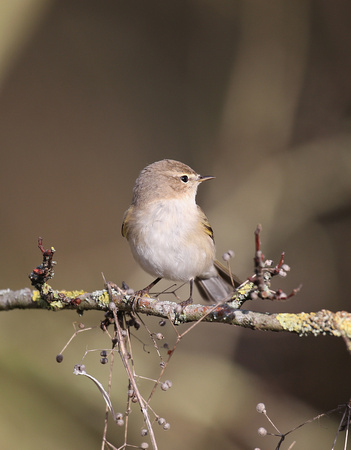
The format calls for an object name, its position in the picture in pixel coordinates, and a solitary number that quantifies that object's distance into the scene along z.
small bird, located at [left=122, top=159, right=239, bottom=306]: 8.00
